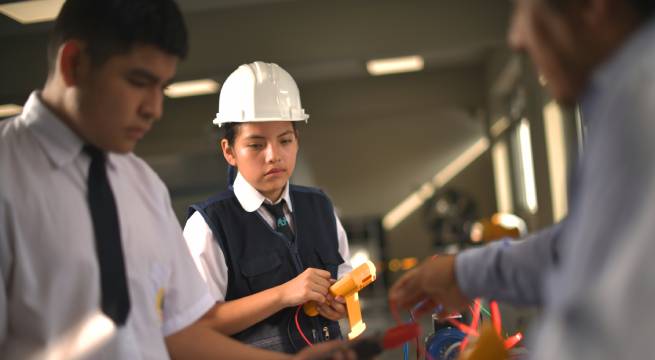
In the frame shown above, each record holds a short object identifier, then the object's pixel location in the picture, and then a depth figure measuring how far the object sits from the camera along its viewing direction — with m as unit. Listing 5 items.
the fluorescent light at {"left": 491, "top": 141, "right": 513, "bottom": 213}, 11.12
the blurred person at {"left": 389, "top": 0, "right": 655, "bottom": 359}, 0.66
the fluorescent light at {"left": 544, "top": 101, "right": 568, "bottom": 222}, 6.57
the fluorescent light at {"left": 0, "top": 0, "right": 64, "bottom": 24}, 3.83
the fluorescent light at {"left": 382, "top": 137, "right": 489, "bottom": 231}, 12.78
